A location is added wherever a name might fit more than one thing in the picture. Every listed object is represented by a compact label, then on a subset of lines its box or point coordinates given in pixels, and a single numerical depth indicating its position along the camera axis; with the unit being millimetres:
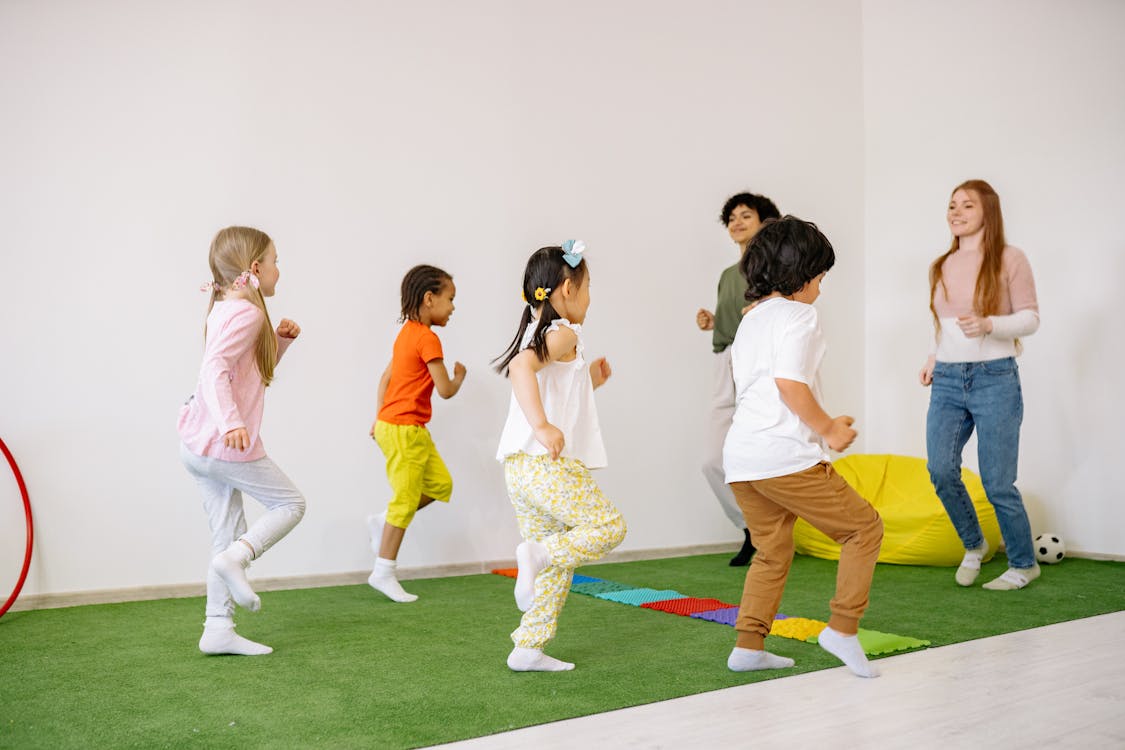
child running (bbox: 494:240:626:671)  2541
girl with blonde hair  2746
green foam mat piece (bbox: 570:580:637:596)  3891
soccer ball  4465
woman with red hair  3744
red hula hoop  3522
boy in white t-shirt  2492
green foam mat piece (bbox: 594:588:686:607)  3674
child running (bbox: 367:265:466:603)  3904
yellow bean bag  4375
